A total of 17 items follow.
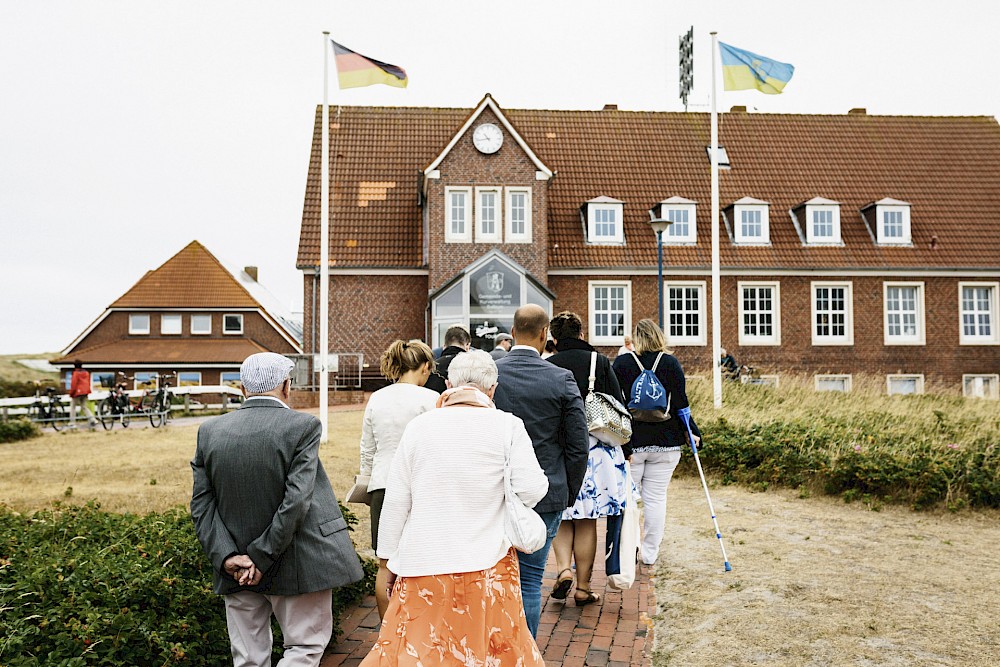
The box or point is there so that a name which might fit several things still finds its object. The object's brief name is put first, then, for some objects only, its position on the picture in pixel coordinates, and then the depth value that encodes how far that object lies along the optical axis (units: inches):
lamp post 785.4
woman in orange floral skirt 148.3
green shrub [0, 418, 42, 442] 746.2
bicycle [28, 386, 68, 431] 836.0
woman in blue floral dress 241.6
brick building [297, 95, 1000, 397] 1109.1
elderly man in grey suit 161.0
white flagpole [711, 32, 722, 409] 677.3
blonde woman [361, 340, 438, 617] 212.8
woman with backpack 287.4
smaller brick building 1485.0
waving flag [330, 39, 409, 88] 706.8
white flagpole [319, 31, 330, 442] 705.6
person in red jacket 820.6
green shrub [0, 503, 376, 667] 164.4
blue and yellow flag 728.3
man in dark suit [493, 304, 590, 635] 197.2
